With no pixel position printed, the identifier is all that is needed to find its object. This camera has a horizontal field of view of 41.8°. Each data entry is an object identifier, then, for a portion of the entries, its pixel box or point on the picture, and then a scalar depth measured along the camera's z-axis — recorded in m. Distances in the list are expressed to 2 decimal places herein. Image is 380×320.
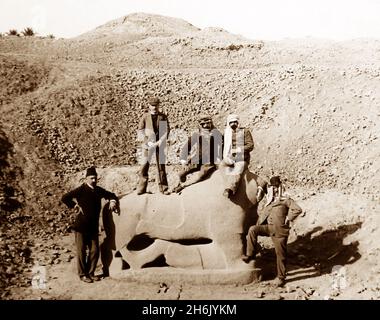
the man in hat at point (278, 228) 8.15
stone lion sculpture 8.17
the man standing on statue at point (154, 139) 8.92
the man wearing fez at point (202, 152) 8.46
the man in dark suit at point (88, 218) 8.18
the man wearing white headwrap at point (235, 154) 8.11
